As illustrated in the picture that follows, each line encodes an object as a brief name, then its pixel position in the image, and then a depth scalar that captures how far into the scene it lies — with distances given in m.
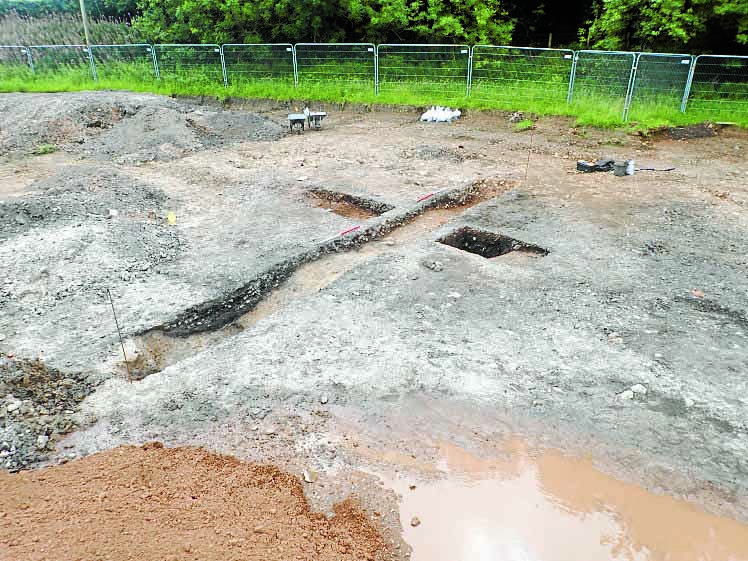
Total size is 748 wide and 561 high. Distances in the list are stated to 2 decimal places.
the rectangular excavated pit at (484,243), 6.80
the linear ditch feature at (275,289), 4.97
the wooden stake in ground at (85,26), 17.77
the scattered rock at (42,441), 3.74
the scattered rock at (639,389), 4.21
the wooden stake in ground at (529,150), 9.82
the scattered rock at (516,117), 13.22
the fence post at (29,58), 17.78
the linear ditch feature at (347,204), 8.07
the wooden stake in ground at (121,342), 4.57
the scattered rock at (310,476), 3.50
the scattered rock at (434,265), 6.13
